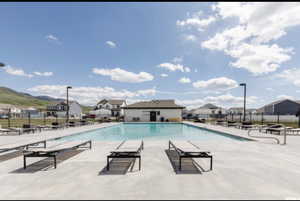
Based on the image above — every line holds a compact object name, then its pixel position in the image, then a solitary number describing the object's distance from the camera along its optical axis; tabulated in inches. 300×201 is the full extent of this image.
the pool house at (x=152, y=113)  1130.0
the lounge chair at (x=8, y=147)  213.8
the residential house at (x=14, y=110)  2036.8
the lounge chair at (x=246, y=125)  579.7
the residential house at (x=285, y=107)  1821.2
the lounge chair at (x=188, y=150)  175.5
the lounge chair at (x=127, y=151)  176.0
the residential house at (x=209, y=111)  2654.0
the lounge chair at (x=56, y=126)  576.5
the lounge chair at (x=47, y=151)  182.1
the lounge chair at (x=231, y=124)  653.2
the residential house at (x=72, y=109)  2316.2
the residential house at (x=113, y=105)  2200.9
